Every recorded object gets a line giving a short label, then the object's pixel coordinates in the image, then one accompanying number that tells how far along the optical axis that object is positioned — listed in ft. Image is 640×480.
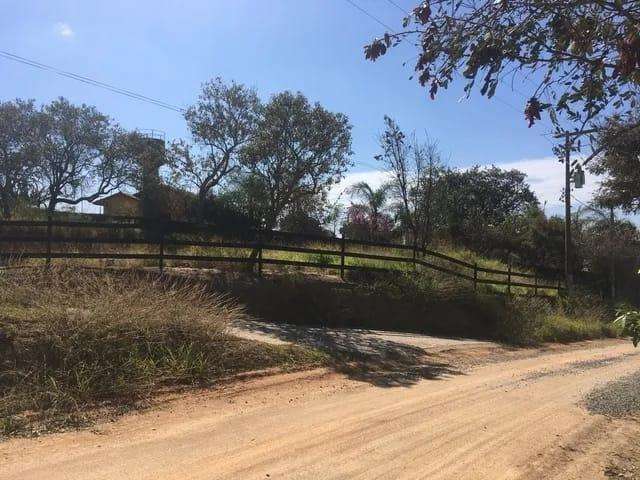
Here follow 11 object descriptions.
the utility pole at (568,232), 81.60
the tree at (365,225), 143.49
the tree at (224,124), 82.94
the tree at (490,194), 154.40
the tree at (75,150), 110.93
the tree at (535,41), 14.66
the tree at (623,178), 52.65
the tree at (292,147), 71.87
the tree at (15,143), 106.52
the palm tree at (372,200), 151.12
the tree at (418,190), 100.07
